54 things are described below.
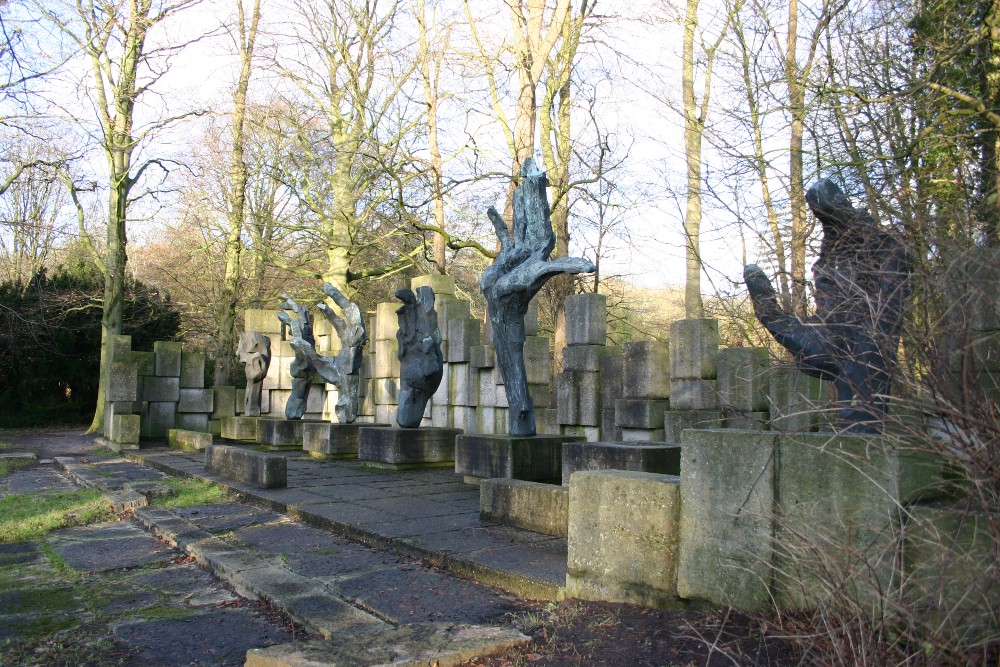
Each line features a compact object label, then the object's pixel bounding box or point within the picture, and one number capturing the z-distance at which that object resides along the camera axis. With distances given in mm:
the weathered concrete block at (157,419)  17438
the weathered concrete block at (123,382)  15898
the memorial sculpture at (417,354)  11344
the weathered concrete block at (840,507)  2889
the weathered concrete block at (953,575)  2510
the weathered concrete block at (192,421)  17875
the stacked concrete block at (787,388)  7211
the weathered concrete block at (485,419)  12062
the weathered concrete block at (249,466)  9039
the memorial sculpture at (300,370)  15203
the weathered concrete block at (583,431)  10266
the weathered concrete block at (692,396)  8797
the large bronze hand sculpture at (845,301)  2840
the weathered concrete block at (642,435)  9406
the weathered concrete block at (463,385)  12445
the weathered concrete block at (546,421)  11230
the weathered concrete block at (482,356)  11938
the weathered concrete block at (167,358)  17531
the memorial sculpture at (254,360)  17484
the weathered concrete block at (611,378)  10031
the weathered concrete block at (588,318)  10203
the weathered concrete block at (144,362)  16406
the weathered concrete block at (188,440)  14281
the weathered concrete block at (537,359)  11242
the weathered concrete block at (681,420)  8688
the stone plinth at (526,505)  5992
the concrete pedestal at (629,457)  6750
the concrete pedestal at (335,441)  12906
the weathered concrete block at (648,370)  9453
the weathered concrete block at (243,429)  16475
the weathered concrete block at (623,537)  3984
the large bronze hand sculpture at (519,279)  8891
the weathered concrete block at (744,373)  8219
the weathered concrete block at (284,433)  14625
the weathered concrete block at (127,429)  15086
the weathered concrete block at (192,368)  18016
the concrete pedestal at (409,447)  11062
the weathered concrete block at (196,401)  17922
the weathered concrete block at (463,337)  12602
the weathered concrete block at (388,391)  15047
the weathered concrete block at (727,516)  3520
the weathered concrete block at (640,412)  9422
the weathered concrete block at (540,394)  11391
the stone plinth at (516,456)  8648
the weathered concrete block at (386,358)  15086
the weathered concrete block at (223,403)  18453
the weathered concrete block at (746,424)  7982
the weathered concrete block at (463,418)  12539
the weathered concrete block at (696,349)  8883
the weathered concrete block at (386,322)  15281
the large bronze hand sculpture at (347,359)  14008
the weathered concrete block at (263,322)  18875
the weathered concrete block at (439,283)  13664
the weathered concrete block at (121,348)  16234
